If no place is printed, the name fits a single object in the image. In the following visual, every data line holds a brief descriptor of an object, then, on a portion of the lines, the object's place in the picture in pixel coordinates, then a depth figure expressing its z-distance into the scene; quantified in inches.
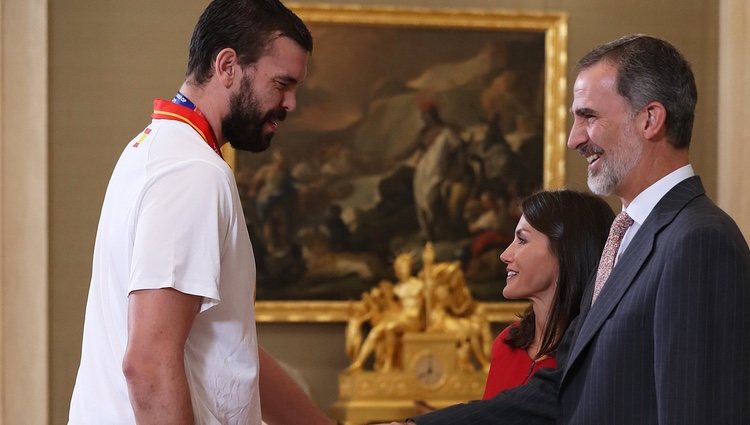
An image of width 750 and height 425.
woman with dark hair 145.5
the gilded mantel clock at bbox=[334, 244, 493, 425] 313.9
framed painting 338.6
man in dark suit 97.3
